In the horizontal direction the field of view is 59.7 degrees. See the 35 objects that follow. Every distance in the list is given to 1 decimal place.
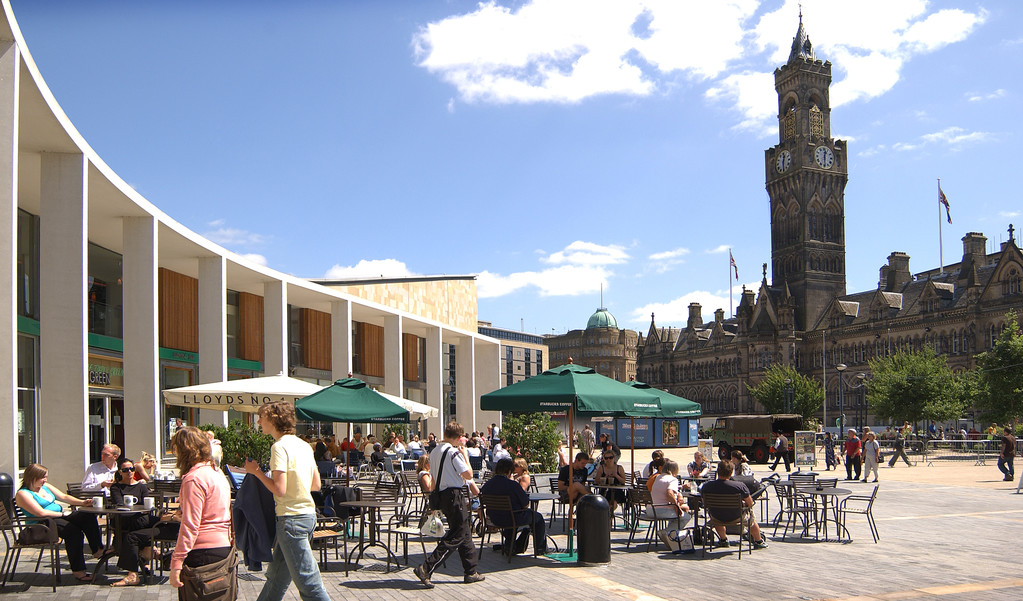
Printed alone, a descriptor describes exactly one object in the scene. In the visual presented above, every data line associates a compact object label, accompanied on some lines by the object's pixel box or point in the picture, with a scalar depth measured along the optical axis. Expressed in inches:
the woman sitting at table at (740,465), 581.8
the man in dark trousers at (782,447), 1228.5
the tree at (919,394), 2145.7
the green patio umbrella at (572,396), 454.9
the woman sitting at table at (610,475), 557.3
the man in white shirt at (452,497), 379.9
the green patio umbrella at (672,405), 556.1
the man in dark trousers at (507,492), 438.7
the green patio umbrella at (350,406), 501.4
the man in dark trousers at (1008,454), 1055.1
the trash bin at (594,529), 426.3
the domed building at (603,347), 6417.3
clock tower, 3988.7
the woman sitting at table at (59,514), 378.6
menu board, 1426.8
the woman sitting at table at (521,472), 527.9
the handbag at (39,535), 372.5
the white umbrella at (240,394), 633.0
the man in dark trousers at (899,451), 1403.4
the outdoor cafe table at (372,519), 433.4
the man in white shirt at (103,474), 458.0
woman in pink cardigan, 226.5
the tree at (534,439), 995.9
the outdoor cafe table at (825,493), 526.0
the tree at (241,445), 792.9
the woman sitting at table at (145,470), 478.6
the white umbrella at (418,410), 744.6
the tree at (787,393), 3070.9
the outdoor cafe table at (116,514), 374.6
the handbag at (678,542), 476.4
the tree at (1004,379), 1771.7
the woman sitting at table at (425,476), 397.4
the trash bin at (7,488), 500.4
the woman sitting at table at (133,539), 381.1
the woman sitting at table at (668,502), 483.5
